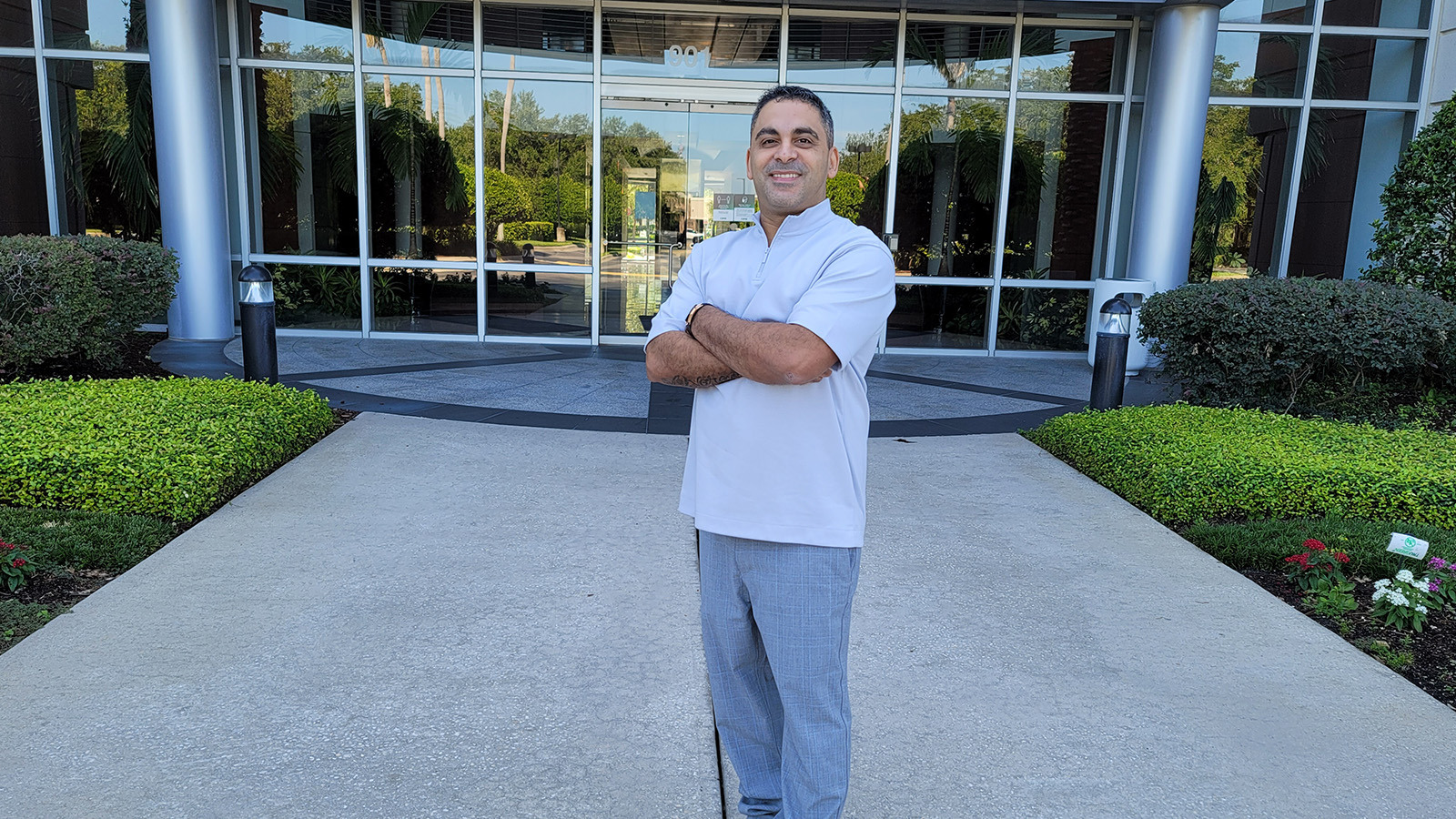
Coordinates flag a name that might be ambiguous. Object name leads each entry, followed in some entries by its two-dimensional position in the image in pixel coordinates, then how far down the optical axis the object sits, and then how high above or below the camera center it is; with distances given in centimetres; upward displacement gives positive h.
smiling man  211 -46
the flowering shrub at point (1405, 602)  380 -134
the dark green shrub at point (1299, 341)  659 -68
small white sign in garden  393 -116
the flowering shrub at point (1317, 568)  415 -134
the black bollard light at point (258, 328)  686 -84
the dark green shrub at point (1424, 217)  744 +19
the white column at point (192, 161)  982 +37
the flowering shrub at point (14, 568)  378 -138
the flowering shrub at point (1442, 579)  399 -130
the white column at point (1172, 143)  1000 +88
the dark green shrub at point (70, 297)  683 -70
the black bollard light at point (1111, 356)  696 -86
